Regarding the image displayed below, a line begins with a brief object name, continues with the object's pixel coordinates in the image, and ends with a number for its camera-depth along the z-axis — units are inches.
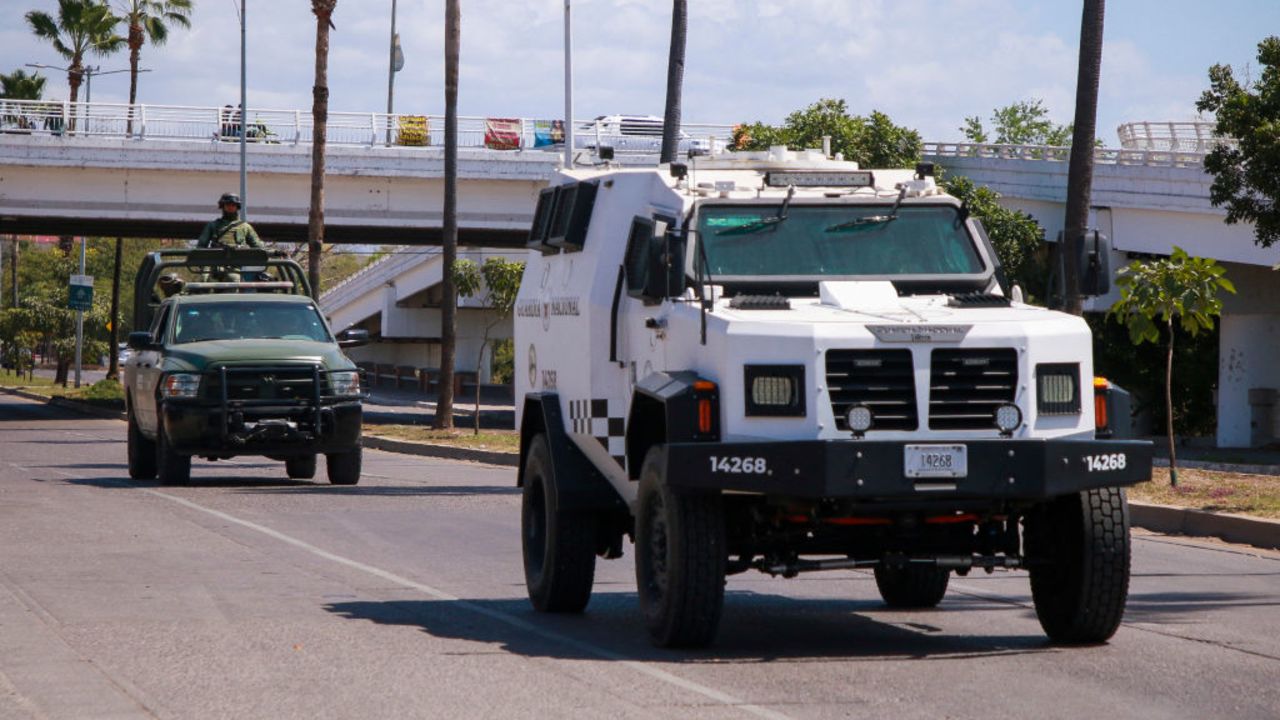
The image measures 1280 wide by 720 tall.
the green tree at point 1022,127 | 4879.4
